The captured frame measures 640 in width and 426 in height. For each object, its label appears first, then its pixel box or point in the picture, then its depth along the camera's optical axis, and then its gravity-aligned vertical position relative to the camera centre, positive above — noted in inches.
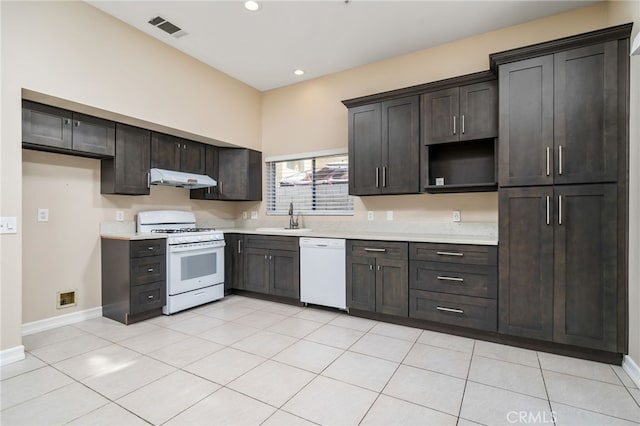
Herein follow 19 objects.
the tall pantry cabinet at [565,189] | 93.9 +7.1
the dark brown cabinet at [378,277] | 127.1 -27.5
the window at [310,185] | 174.1 +15.3
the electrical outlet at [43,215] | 122.3 -1.4
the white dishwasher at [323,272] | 142.6 -28.2
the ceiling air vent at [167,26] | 126.2 +76.5
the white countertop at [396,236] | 115.8 -10.6
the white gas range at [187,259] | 142.0 -22.7
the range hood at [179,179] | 146.2 +15.9
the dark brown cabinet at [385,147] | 136.6 +29.1
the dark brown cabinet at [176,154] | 151.5 +29.7
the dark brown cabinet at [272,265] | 155.3 -27.6
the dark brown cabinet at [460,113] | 119.8 +39.0
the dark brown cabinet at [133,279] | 129.0 -28.5
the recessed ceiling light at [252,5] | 114.4 +75.9
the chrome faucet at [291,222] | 180.9 -6.1
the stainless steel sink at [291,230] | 160.6 -10.1
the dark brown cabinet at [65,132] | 110.4 +30.4
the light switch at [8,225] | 94.7 -4.1
